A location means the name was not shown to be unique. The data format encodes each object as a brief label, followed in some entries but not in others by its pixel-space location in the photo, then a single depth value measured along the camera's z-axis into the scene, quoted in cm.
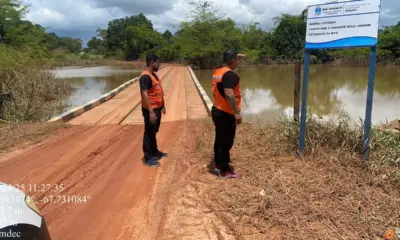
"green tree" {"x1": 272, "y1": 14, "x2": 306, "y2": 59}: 4116
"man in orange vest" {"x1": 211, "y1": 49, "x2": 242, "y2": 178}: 346
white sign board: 339
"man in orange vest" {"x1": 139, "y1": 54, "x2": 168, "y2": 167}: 420
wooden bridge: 798
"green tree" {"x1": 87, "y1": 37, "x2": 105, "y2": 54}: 8565
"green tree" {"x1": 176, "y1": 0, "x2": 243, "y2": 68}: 3288
